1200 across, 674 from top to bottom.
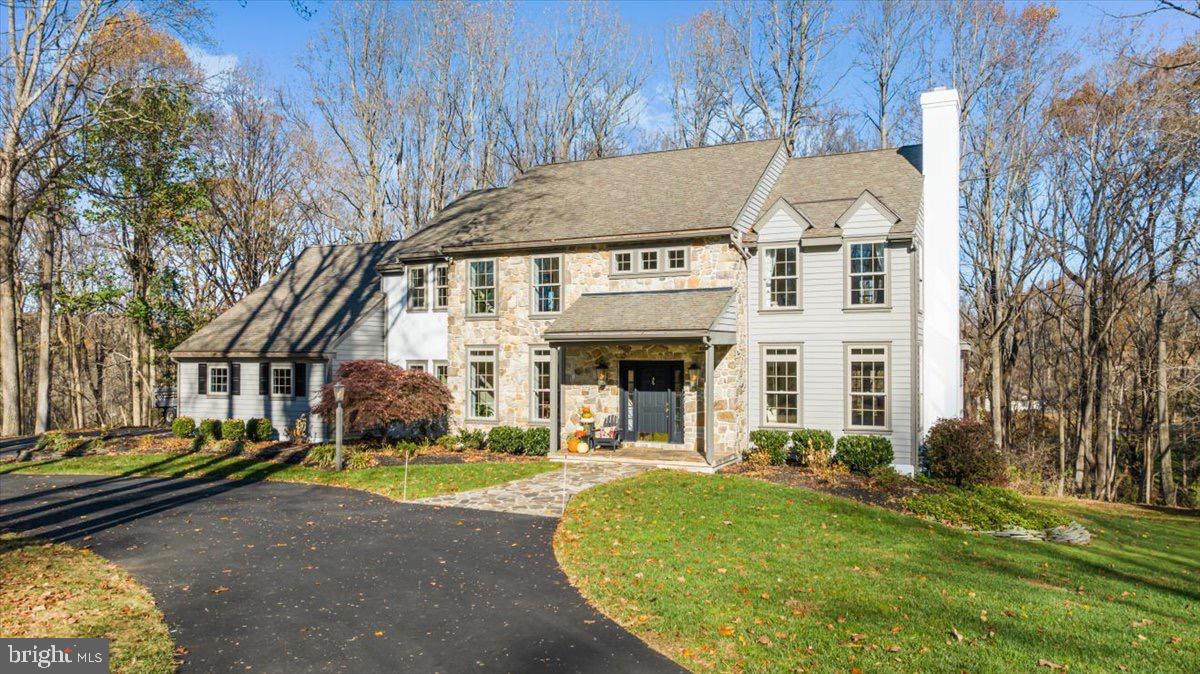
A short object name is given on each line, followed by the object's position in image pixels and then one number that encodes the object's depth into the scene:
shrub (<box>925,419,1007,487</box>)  14.97
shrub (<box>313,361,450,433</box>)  18.62
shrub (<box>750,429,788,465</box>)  16.83
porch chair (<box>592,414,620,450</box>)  17.93
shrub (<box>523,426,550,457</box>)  18.67
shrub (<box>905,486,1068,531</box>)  11.44
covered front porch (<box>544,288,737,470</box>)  16.20
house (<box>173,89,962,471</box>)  16.66
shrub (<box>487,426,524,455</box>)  18.86
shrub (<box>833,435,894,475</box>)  15.92
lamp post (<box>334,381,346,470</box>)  16.45
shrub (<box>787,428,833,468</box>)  16.30
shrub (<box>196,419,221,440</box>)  22.02
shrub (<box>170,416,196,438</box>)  22.50
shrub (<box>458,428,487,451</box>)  19.69
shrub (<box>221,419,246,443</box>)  21.73
